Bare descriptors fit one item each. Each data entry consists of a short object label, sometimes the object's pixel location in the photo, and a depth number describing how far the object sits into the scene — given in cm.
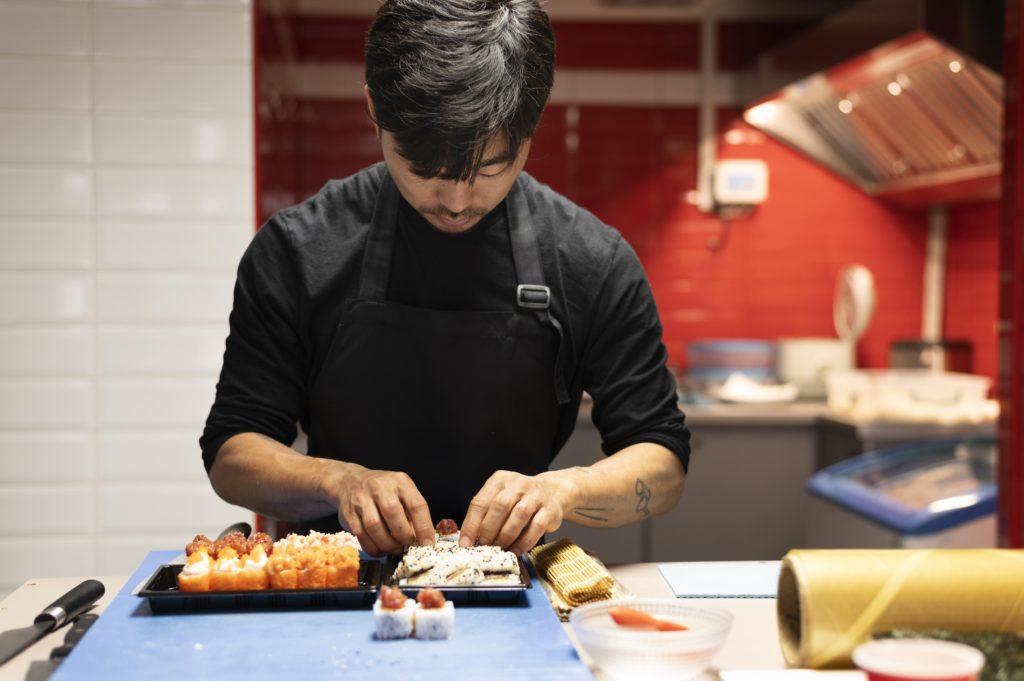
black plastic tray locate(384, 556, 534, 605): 139
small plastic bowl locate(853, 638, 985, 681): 95
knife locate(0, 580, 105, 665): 132
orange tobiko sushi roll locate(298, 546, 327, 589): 140
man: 188
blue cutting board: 116
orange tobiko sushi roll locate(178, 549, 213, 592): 138
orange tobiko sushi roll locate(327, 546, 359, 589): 140
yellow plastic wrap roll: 120
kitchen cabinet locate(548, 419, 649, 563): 427
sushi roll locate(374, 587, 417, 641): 125
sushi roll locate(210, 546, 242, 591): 138
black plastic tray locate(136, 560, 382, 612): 135
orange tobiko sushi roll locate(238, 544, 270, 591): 138
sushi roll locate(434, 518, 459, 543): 160
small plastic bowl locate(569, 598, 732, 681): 113
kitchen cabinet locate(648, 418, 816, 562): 432
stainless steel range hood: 380
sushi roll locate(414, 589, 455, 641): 125
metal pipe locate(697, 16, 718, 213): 507
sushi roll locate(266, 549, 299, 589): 139
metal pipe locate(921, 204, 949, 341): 512
